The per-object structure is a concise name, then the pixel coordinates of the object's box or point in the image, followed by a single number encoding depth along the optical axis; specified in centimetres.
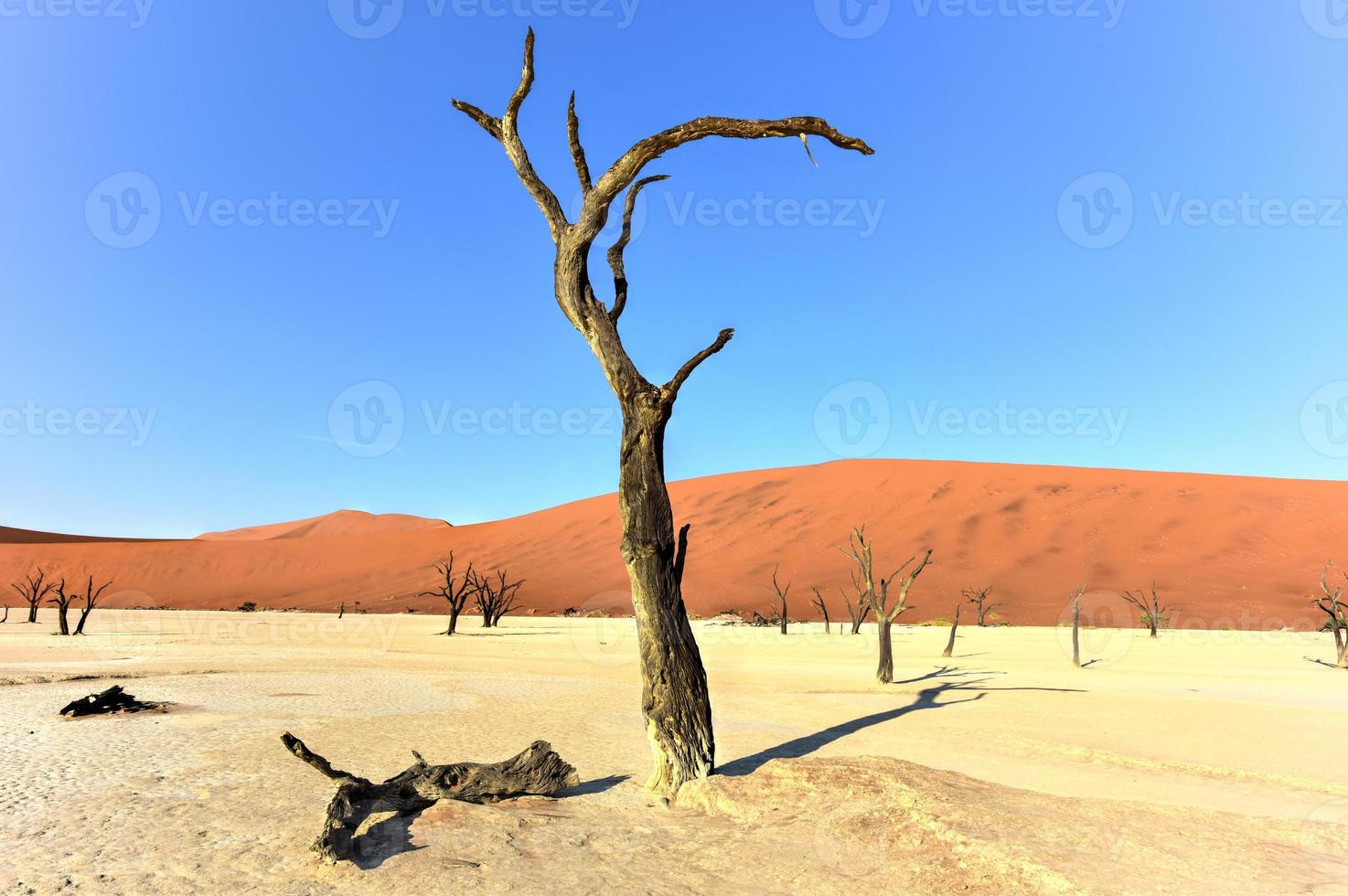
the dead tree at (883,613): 1741
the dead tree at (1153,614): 3534
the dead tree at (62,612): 3200
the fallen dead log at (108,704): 1221
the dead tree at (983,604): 4102
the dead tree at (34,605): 4262
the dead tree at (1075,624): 2253
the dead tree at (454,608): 3612
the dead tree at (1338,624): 2220
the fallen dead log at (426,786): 578
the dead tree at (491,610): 4131
